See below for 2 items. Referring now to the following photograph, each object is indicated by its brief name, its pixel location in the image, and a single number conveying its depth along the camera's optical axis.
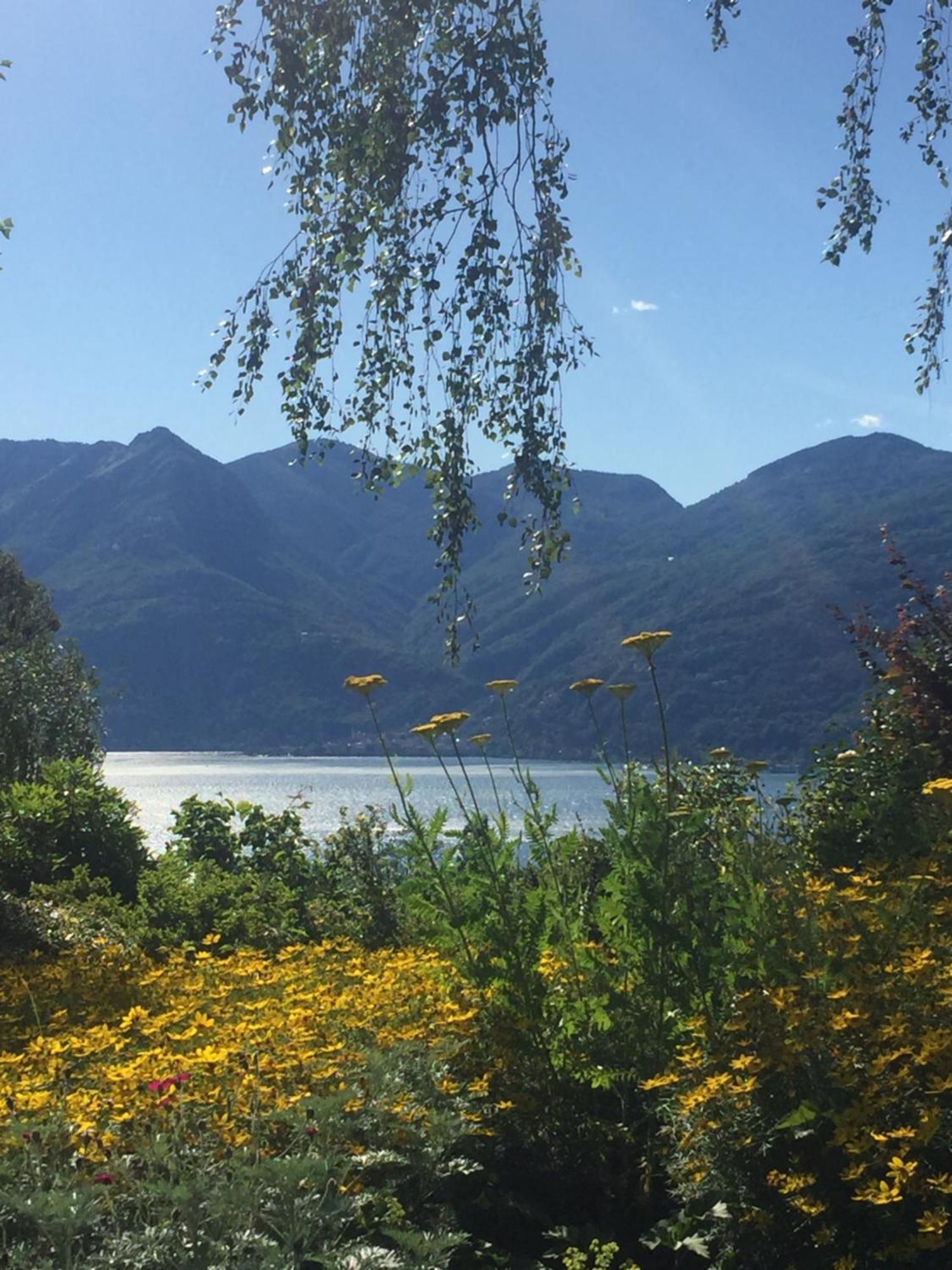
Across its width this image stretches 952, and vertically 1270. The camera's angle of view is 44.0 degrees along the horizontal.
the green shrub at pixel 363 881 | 7.39
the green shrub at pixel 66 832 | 8.32
